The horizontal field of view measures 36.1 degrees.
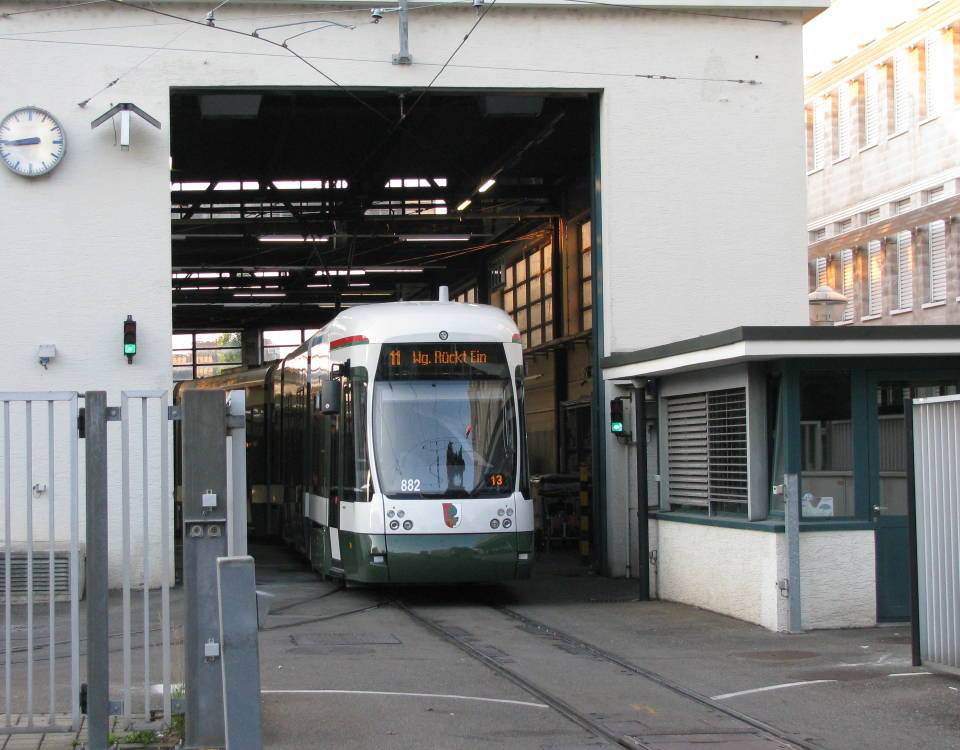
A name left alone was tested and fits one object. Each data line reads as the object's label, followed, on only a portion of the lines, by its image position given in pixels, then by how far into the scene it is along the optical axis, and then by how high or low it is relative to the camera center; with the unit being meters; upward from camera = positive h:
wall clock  19.08 +3.91
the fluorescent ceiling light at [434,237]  31.25 +4.24
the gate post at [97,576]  7.98 -0.73
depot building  19.06 +3.97
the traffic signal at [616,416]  19.58 +0.23
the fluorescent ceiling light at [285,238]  30.16 +4.16
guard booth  14.35 -0.26
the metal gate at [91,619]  8.02 -1.08
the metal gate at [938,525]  11.09 -0.76
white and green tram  16.20 -0.11
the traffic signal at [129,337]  18.80 +1.33
